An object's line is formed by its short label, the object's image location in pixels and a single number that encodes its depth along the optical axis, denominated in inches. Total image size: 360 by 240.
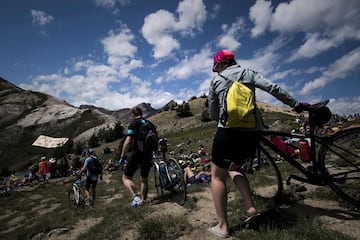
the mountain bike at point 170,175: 281.3
